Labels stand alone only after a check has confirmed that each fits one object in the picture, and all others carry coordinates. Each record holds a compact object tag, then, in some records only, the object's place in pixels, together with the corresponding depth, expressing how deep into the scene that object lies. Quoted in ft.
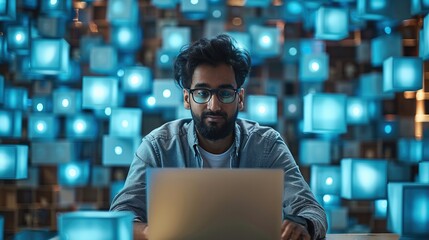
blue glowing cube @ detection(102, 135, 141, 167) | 10.84
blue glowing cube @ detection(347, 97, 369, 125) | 11.57
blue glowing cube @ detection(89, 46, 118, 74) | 11.43
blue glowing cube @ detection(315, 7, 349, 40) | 10.64
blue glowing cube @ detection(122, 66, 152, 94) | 11.43
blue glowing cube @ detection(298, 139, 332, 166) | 11.05
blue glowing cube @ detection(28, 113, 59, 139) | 11.19
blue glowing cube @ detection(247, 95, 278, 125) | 10.80
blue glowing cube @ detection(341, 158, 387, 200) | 8.99
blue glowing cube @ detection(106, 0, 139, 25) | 11.45
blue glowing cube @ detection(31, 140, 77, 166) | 11.31
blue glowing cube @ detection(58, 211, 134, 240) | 3.34
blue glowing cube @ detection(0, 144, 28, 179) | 9.20
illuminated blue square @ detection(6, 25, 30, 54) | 10.41
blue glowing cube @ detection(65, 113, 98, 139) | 11.67
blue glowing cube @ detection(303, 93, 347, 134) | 9.43
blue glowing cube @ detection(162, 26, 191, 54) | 11.50
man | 5.16
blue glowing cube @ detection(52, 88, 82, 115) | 11.31
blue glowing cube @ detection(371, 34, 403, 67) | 10.70
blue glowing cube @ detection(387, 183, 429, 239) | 4.62
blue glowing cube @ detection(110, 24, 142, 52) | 12.11
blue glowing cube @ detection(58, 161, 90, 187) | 11.65
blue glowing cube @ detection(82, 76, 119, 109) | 10.68
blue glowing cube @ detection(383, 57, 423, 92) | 9.33
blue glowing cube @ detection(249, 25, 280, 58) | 11.48
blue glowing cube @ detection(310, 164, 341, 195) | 10.08
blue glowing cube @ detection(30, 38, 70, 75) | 10.03
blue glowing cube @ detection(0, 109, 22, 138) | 10.12
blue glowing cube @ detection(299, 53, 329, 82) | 11.24
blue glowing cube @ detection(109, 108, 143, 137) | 10.78
